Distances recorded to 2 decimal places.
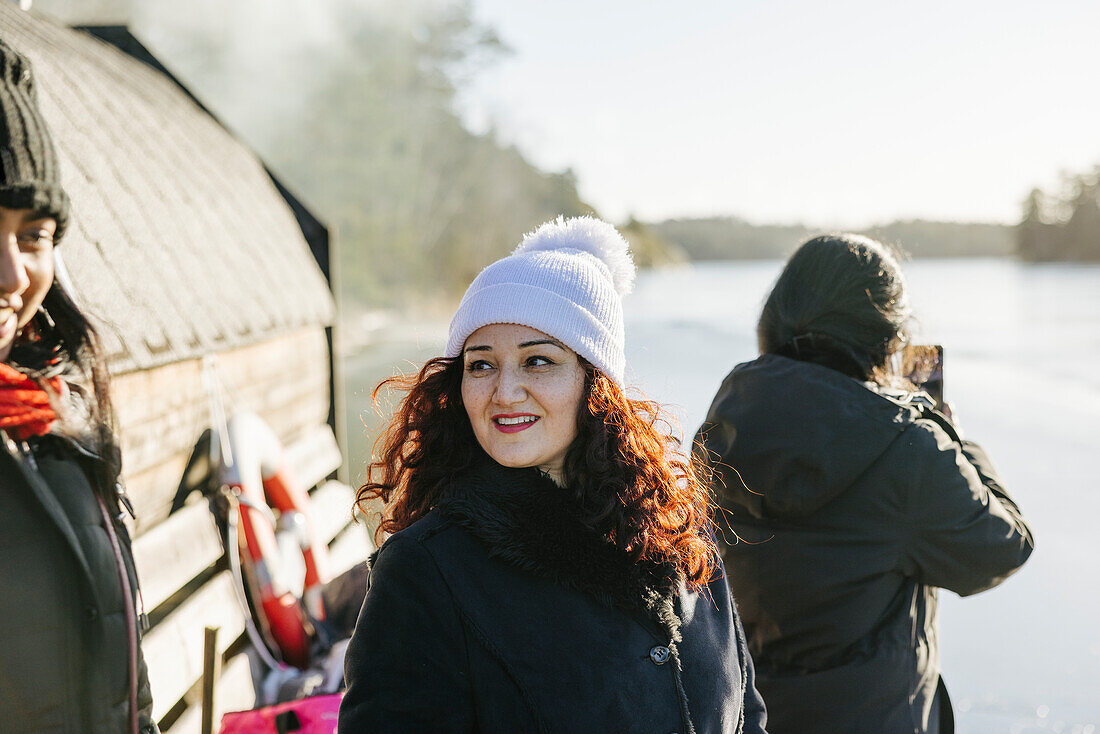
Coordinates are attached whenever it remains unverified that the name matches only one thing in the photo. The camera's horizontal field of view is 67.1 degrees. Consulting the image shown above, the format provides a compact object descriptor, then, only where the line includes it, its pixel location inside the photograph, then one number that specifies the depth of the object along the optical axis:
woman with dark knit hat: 1.56
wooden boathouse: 3.07
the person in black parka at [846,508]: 1.99
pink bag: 2.49
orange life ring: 3.78
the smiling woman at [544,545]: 1.28
